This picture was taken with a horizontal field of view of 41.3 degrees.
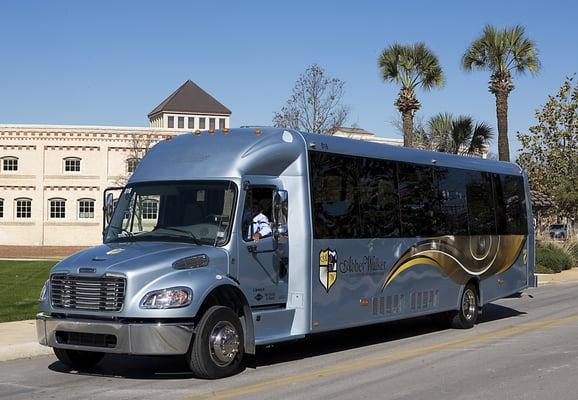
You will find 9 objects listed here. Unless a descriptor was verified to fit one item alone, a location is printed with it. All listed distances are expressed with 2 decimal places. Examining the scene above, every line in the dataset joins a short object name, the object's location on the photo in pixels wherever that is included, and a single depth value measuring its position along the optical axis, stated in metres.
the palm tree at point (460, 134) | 36.31
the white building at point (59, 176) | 55.84
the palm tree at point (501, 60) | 32.72
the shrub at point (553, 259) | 30.53
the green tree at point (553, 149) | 44.59
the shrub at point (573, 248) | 34.00
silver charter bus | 8.59
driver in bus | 9.66
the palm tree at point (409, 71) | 31.78
